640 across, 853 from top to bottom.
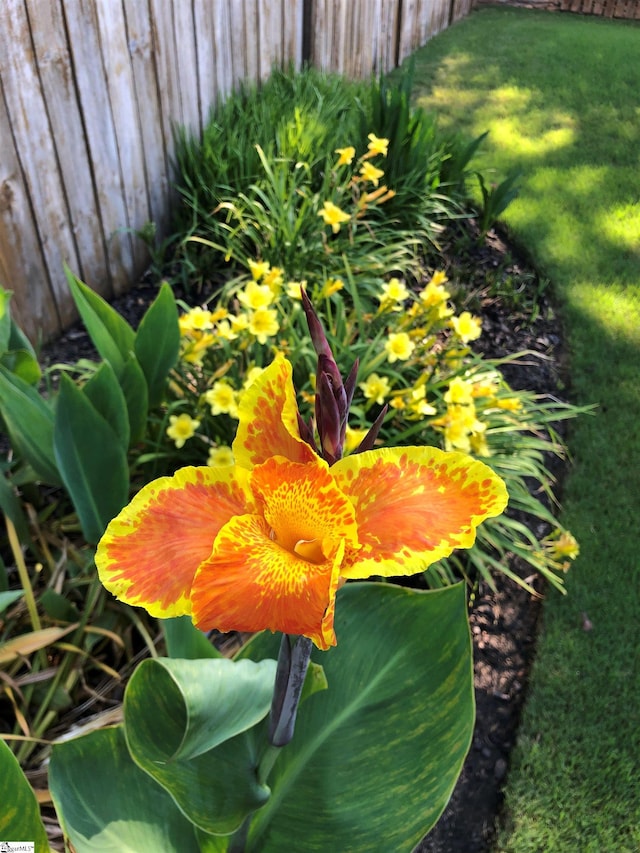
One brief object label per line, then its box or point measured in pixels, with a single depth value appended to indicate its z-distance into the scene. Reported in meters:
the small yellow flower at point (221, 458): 1.44
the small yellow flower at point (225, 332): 1.61
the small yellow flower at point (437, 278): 1.90
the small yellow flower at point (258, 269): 1.74
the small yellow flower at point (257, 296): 1.59
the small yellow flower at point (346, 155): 2.21
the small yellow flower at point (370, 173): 2.14
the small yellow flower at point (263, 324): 1.61
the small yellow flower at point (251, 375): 1.49
